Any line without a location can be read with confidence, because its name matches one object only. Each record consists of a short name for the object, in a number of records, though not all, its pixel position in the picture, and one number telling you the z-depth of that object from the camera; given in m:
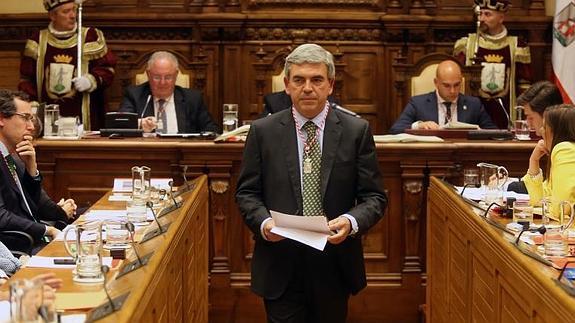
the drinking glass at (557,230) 3.77
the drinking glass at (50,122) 7.10
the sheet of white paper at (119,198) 5.38
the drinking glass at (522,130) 7.09
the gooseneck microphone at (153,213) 4.26
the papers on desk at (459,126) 7.29
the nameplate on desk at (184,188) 5.33
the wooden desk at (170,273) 3.28
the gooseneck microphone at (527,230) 3.91
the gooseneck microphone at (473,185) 5.30
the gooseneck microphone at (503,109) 8.39
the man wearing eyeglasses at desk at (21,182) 5.28
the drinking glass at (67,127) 7.07
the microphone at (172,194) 4.90
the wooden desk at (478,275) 3.32
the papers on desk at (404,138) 6.61
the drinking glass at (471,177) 5.32
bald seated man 8.09
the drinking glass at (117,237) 4.07
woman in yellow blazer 4.55
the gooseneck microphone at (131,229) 4.03
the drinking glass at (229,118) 7.42
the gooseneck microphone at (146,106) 7.94
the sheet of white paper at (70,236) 4.15
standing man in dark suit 4.37
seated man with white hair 8.06
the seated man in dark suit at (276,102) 7.98
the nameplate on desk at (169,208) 4.73
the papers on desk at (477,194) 5.04
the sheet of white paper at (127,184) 5.62
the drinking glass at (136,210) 4.68
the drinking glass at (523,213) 4.46
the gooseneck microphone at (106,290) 2.99
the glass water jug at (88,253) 3.54
